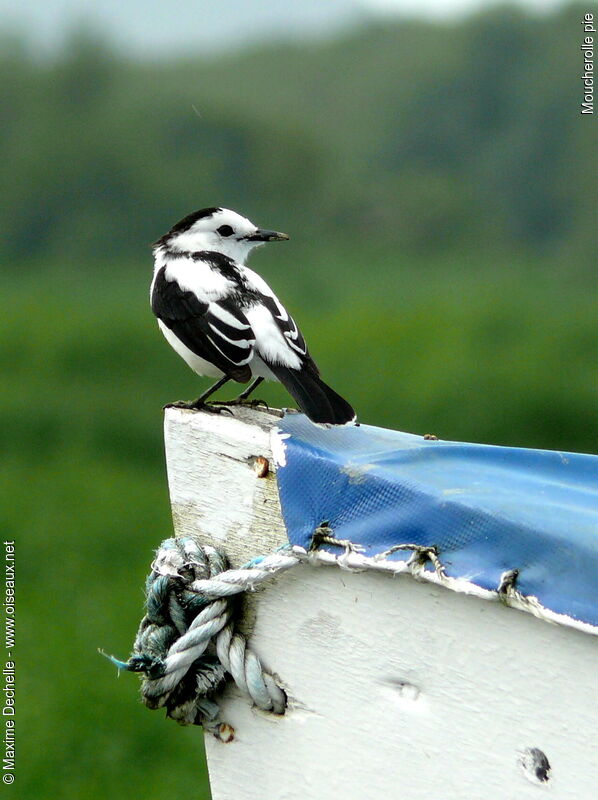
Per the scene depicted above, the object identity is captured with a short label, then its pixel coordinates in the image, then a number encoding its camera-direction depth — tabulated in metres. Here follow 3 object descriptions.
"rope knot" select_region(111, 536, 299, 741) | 5.84
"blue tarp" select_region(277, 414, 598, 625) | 5.11
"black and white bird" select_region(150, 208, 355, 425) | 8.80
